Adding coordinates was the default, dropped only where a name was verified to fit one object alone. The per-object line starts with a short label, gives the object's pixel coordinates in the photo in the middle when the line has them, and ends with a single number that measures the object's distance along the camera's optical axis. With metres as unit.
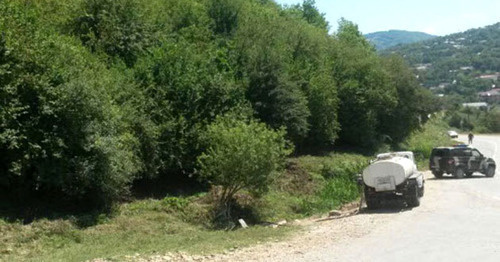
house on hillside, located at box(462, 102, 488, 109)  150.43
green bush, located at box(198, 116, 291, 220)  21.33
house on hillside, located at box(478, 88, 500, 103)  188.00
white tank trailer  23.69
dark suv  37.12
